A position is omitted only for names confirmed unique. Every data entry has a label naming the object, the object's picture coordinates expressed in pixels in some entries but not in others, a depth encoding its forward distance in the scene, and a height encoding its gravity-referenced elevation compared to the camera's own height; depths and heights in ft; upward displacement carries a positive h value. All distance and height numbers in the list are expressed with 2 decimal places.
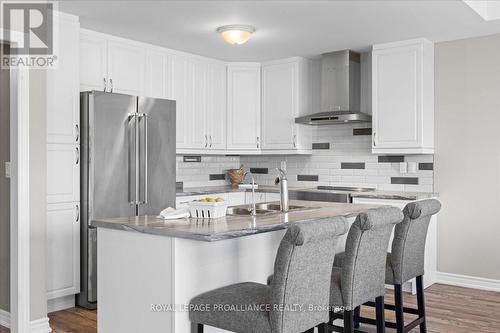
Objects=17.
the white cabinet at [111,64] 15.60 +3.32
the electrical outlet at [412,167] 17.69 -0.03
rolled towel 9.12 -0.87
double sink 11.05 -0.99
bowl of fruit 9.35 -0.80
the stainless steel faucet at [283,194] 11.08 -0.61
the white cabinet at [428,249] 15.94 -2.76
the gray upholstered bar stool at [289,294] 7.38 -2.05
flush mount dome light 15.15 +4.03
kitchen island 8.09 -1.69
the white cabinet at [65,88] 13.70 +2.16
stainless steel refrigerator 14.06 +0.12
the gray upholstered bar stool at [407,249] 10.39 -1.75
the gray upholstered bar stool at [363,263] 8.90 -1.78
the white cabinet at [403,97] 16.83 +2.35
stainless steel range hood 18.33 +2.84
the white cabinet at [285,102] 19.84 +2.55
